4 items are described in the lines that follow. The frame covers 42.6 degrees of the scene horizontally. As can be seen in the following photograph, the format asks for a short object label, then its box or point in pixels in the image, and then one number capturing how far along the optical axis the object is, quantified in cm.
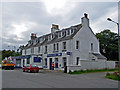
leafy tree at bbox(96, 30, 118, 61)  4300
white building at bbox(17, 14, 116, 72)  2770
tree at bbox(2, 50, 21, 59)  7678
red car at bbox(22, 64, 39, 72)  2508
